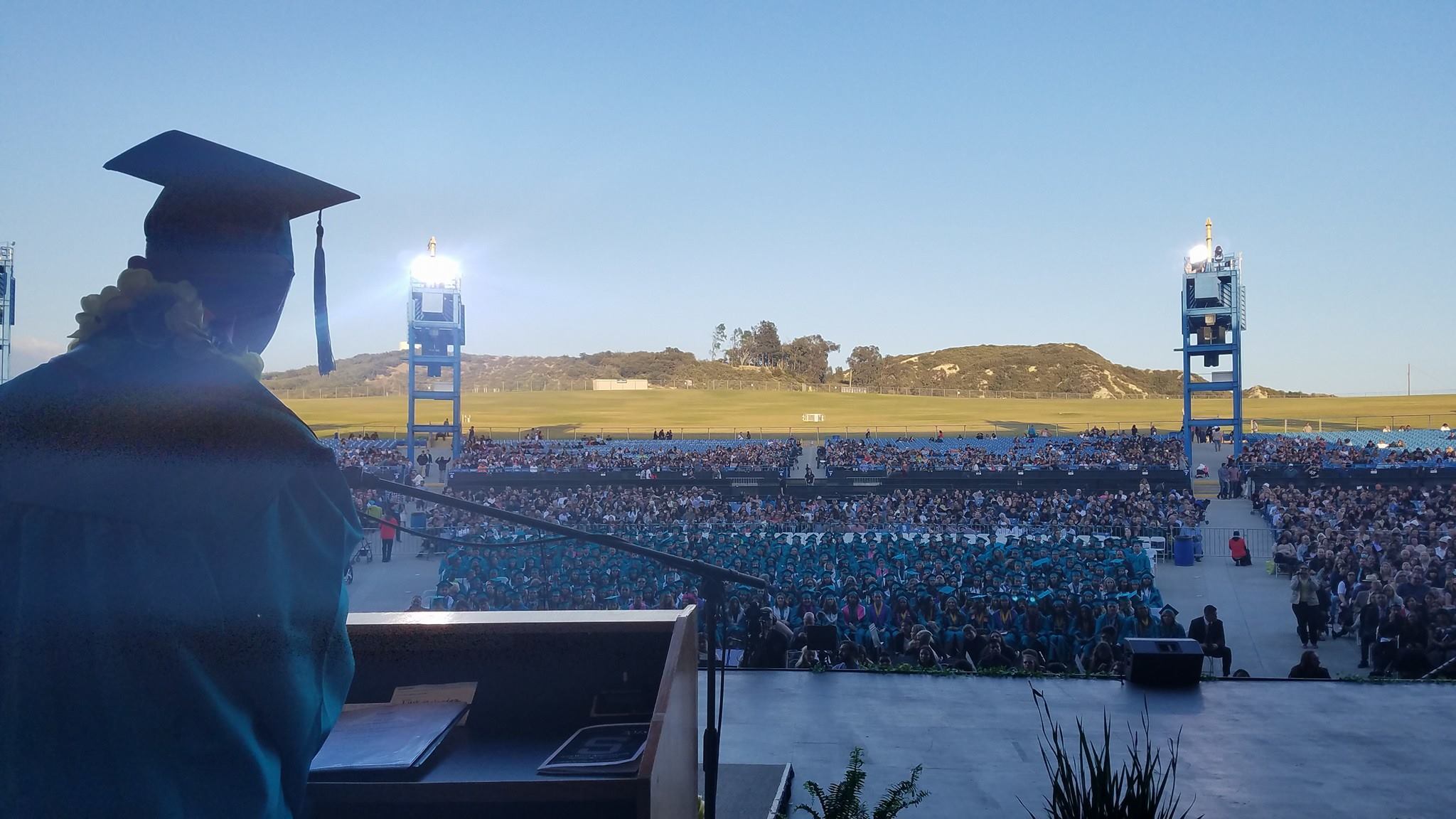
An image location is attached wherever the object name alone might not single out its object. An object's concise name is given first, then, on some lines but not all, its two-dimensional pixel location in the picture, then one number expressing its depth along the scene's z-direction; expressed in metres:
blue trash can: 18.56
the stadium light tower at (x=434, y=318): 35.34
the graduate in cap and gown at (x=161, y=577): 1.17
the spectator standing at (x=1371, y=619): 11.28
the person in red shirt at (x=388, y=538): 18.21
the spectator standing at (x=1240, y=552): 18.19
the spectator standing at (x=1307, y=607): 12.38
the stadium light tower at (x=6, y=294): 25.82
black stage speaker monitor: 6.21
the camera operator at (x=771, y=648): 8.55
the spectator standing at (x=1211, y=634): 10.01
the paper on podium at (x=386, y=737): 1.77
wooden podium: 2.18
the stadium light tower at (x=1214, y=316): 32.47
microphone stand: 2.24
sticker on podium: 1.75
